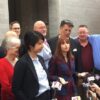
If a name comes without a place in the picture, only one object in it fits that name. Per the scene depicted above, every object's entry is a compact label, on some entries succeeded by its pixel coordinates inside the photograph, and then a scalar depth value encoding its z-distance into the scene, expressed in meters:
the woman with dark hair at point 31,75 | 2.51
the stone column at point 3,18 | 5.03
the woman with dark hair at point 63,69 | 3.03
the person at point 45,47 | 3.30
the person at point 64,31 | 3.50
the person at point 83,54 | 3.68
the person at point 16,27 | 3.86
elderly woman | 2.66
